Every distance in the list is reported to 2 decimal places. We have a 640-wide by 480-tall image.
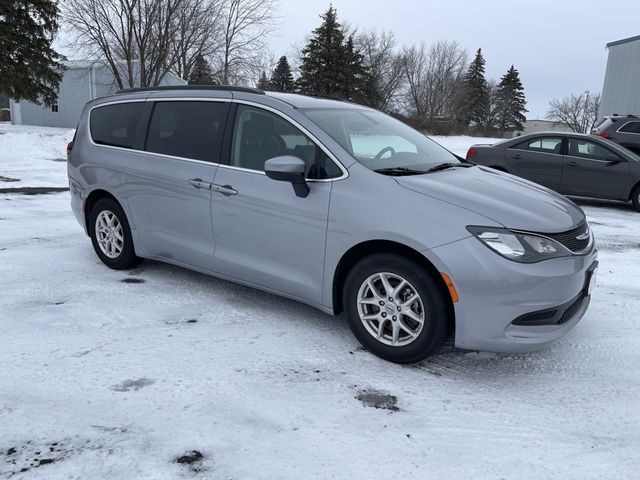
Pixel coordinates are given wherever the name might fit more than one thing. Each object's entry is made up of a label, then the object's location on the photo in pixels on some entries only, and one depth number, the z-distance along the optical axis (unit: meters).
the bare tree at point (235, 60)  33.75
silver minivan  3.04
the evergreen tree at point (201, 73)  31.19
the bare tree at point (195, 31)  26.64
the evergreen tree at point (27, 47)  18.27
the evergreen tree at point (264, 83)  39.60
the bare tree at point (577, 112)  77.88
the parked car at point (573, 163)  9.66
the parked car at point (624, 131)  12.70
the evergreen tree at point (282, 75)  59.50
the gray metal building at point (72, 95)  34.22
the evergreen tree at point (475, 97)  63.44
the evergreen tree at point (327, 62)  43.41
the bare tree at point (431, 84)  65.88
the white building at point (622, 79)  23.95
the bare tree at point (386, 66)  62.31
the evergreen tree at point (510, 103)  68.88
